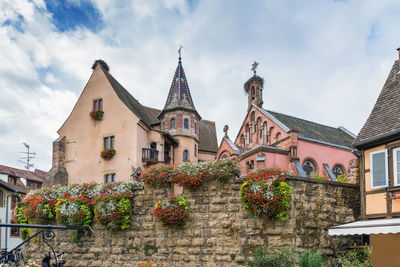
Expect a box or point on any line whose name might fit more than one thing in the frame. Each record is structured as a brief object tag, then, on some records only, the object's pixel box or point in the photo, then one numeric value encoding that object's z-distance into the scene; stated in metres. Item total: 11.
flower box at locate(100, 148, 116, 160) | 31.38
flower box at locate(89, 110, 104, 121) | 32.84
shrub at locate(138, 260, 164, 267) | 9.23
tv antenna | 59.77
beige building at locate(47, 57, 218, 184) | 31.42
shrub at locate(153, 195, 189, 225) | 12.70
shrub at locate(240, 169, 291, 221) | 11.60
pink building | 30.11
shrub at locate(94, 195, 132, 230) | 13.68
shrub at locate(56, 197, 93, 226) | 14.40
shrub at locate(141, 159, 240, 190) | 12.53
